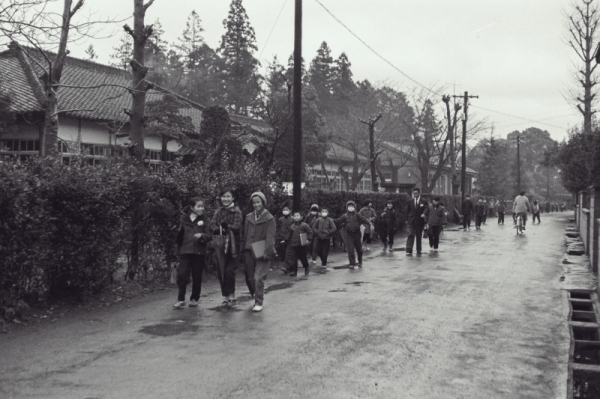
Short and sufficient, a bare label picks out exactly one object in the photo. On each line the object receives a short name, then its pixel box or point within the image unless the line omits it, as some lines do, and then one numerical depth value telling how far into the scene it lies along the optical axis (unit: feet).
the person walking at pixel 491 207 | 172.20
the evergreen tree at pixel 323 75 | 208.67
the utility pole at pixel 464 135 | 137.40
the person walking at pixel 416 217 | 57.77
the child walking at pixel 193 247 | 29.40
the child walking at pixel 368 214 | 61.25
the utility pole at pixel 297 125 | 52.31
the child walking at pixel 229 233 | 29.73
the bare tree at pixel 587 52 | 128.16
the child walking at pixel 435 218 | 60.34
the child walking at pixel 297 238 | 43.29
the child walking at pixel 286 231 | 43.80
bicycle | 89.40
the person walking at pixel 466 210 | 100.53
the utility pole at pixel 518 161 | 227.61
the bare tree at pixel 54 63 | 35.32
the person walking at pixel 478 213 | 105.60
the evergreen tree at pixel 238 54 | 176.40
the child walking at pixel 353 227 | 49.03
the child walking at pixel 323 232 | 48.52
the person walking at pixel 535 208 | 130.24
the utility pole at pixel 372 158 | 103.41
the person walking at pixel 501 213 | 120.06
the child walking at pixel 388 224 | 64.64
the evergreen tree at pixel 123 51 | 168.66
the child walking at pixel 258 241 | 28.84
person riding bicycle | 89.76
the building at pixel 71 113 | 71.97
